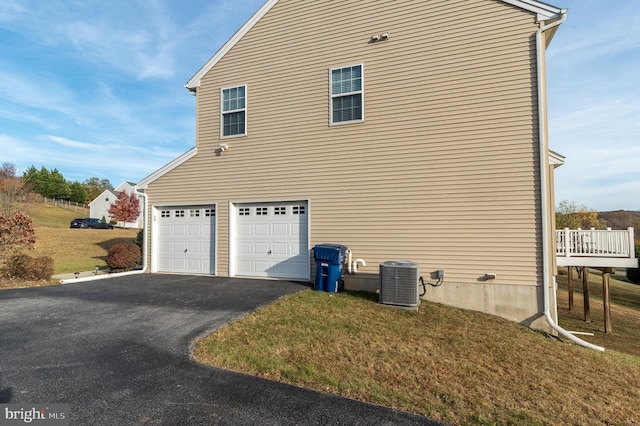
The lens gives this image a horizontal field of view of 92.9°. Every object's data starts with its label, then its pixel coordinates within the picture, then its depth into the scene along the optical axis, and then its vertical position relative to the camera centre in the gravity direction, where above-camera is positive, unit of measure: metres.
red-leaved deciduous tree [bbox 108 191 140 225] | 41.53 +2.26
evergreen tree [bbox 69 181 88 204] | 57.18 +6.10
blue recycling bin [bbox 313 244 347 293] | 7.85 -1.11
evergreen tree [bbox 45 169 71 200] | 53.56 +6.84
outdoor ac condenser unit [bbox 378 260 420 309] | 6.71 -1.35
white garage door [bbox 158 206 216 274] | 10.20 -0.50
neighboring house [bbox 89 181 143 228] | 48.66 +3.14
